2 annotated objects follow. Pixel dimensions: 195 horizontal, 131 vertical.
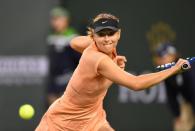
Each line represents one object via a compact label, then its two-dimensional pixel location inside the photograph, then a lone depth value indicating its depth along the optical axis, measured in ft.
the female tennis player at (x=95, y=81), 47.37
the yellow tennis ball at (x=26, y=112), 55.31
